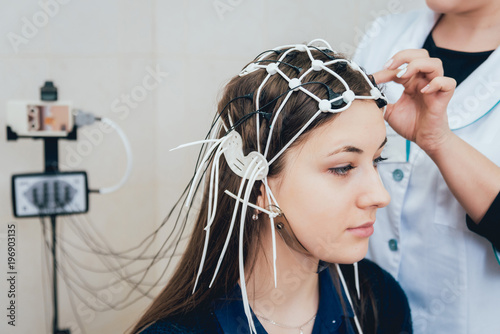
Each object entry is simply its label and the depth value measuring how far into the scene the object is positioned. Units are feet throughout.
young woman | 3.35
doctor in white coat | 3.67
